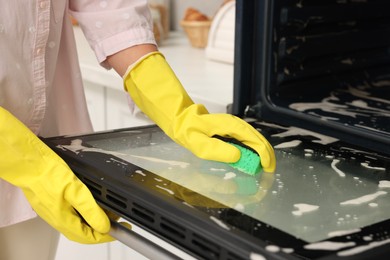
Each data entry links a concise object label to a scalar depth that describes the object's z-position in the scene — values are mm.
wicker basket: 2168
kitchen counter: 1446
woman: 939
